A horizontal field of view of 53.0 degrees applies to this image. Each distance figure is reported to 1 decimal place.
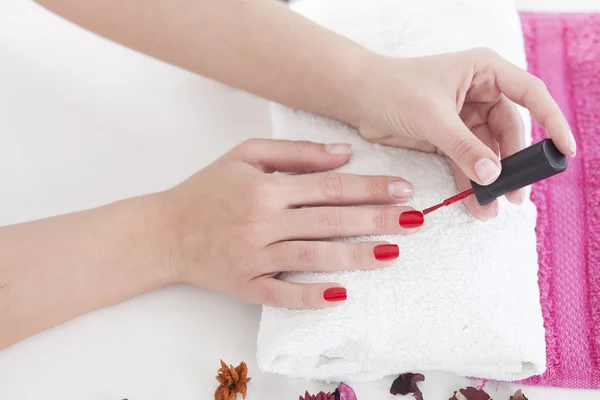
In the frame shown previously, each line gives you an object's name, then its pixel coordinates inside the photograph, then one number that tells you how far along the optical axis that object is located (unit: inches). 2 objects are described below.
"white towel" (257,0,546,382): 31.2
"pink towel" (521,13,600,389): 33.9
